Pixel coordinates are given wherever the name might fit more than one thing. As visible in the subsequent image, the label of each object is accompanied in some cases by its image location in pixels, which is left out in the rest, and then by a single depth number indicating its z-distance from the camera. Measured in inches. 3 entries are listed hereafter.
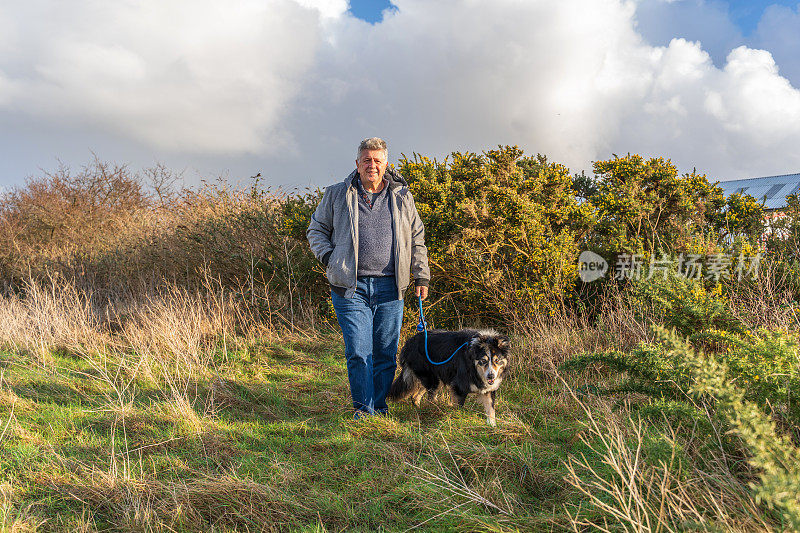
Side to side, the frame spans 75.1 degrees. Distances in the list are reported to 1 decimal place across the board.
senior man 170.1
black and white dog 167.0
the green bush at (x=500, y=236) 256.2
